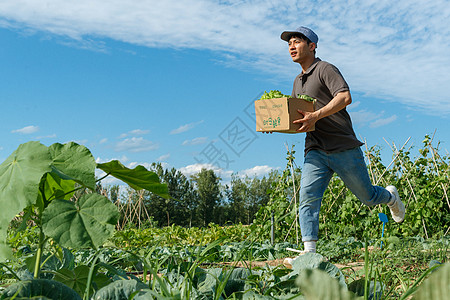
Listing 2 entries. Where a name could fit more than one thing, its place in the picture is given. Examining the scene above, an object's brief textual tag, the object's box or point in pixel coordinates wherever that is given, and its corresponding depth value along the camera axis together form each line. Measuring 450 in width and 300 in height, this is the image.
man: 3.44
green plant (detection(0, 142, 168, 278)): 0.95
